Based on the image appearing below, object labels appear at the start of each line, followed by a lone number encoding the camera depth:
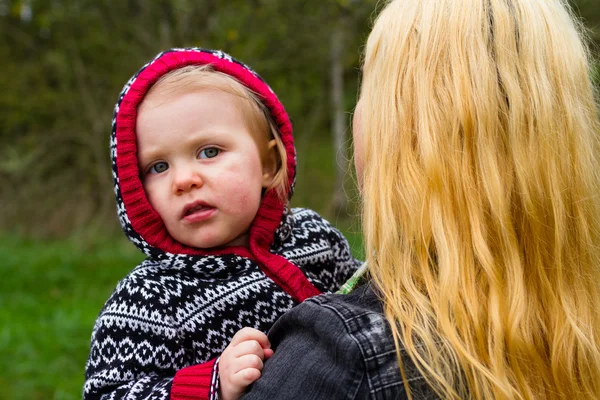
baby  0.79
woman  0.67
